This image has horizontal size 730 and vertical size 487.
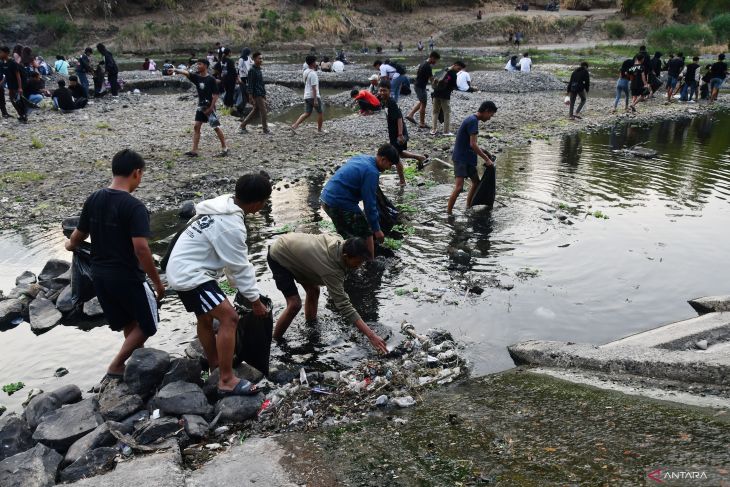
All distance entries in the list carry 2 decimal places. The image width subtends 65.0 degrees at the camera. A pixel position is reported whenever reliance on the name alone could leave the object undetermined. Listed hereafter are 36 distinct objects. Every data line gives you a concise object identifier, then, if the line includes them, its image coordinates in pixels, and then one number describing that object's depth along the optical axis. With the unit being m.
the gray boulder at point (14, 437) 4.43
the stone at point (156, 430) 4.56
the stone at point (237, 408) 4.89
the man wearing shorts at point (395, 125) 10.91
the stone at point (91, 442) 4.35
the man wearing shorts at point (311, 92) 15.33
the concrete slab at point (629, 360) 5.03
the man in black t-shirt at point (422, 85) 16.09
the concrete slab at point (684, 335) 5.84
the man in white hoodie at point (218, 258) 4.69
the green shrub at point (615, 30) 52.50
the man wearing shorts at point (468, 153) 9.12
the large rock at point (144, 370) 5.05
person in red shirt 15.43
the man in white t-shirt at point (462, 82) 22.47
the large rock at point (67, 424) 4.49
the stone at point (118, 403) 4.81
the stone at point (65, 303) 6.98
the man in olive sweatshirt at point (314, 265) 5.36
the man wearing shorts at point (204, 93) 12.21
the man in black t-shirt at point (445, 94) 14.88
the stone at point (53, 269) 7.63
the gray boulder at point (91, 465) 4.21
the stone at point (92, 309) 6.98
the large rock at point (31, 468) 3.98
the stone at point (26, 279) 7.54
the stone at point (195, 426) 4.65
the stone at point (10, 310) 6.86
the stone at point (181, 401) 4.83
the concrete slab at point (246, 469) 4.04
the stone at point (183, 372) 5.07
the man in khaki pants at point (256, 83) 14.62
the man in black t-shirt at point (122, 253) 4.80
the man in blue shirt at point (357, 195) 6.96
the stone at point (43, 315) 6.79
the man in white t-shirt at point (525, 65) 27.03
